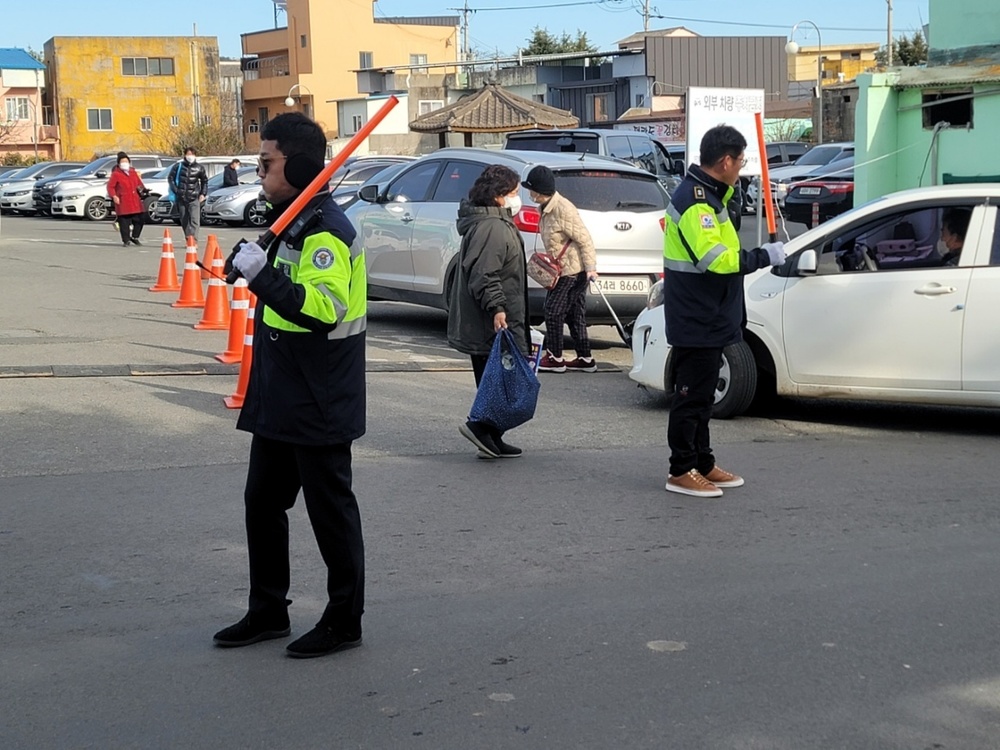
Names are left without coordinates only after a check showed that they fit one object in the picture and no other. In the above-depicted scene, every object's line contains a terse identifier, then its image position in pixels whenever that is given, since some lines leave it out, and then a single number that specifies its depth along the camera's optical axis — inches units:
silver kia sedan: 474.3
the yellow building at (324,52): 3036.4
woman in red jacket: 979.9
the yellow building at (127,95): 2935.5
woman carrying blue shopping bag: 314.0
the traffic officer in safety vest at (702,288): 268.2
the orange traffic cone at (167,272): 690.2
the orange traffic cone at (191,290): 610.2
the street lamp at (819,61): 1563.6
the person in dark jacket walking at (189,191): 902.4
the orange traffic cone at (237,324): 417.4
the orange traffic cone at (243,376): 368.8
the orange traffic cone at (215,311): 536.4
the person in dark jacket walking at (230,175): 1284.4
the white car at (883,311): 333.1
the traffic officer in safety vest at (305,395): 175.8
